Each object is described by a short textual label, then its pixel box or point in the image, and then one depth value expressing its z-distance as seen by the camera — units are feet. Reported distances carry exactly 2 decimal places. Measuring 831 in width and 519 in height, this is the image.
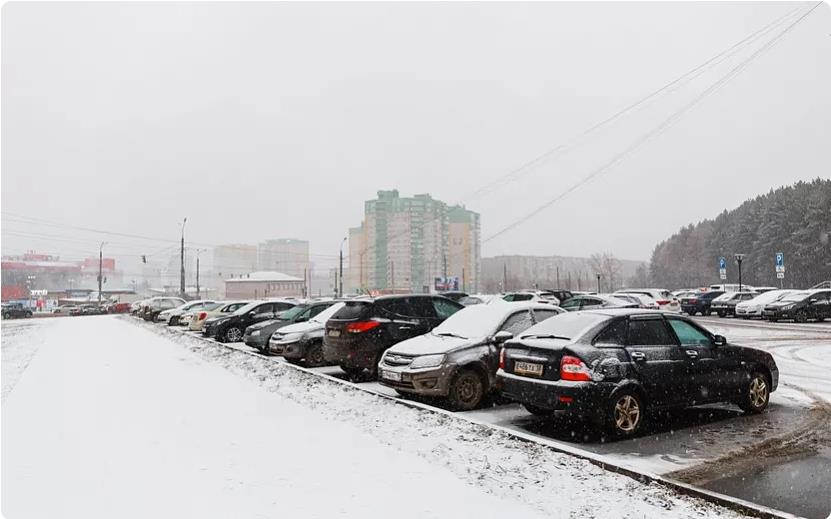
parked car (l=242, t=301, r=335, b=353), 55.31
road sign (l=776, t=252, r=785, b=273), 107.24
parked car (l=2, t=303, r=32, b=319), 178.79
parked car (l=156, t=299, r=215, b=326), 103.57
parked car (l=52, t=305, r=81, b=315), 196.34
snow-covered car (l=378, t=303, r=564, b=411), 28.45
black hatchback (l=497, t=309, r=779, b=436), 22.26
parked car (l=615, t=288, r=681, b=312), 87.58
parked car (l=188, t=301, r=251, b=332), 85.10
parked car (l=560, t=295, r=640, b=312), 69.32
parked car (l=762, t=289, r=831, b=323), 91.30
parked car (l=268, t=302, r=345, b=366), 46.47
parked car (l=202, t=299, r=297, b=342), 68.39
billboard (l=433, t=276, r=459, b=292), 228.02
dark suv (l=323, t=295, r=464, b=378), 36.27
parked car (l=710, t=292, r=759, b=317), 108.99
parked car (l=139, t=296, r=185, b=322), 125.29
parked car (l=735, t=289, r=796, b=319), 97.55
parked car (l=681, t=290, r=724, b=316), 117.80
